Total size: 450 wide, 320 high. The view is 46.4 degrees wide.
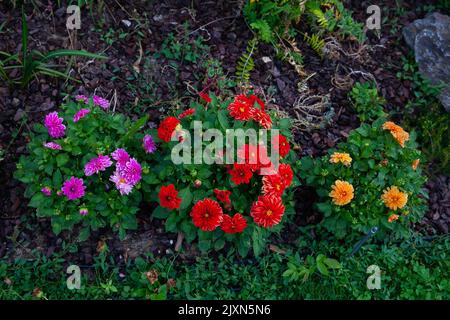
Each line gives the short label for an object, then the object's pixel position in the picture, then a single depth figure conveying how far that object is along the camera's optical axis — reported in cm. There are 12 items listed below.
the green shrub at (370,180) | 324
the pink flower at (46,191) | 295
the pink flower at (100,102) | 312
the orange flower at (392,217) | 321
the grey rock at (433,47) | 414
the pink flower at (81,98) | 306
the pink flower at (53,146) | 293
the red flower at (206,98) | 318
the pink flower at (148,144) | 305
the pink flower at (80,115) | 299
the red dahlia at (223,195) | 293
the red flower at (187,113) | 306
